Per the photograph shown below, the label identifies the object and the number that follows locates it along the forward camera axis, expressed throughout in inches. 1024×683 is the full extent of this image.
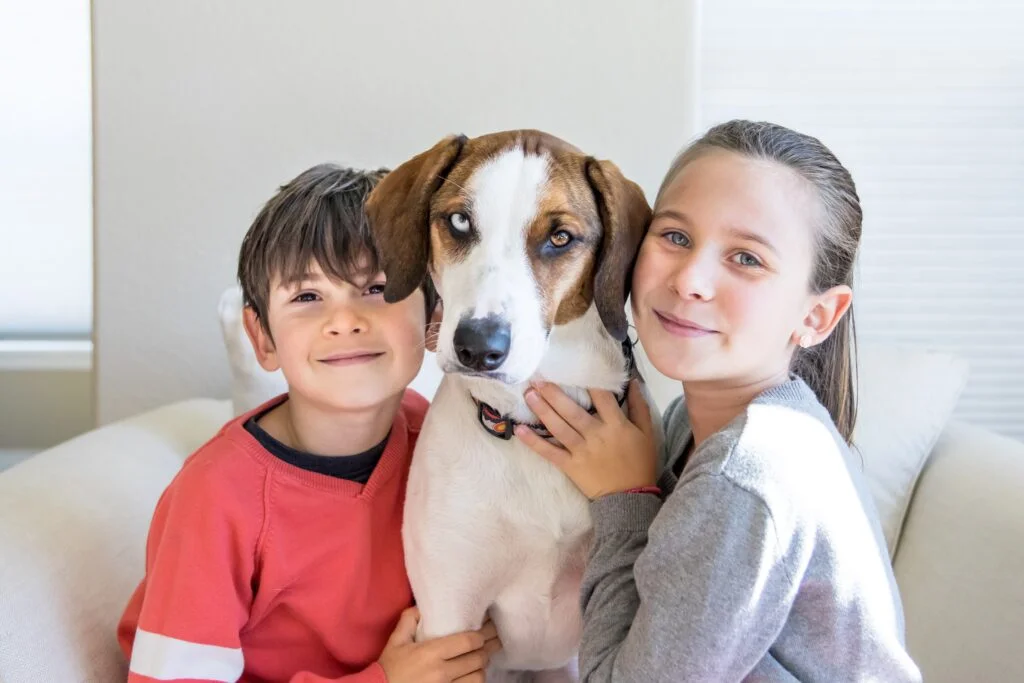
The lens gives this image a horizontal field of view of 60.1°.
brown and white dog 49.7
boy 53.2
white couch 54.6
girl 41.5
